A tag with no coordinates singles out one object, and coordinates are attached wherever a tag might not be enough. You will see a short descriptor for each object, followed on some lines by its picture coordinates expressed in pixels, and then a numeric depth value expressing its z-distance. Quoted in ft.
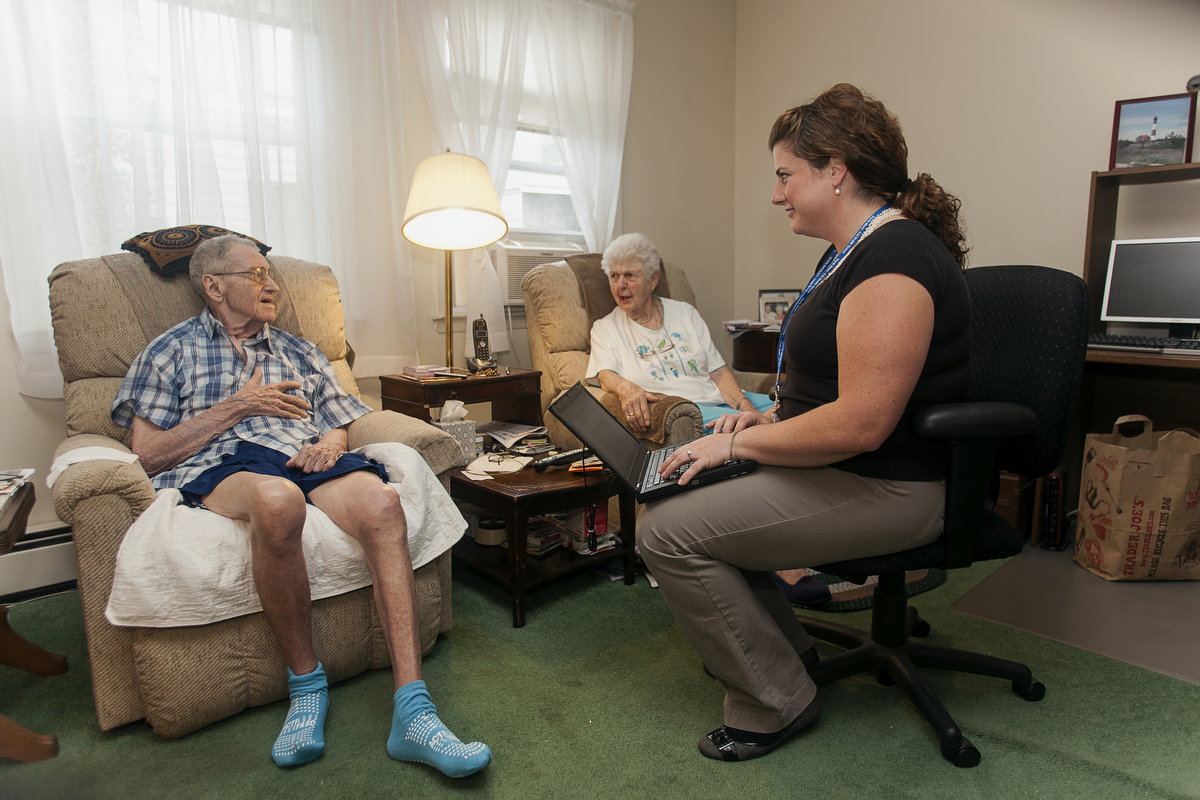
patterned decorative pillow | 6.20
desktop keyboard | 7.08
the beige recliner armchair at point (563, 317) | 8.42
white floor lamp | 7.76
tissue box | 6.93
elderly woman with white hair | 7.97
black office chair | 3.89
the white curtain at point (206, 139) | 6.40
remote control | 6.81
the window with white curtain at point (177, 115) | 6.67
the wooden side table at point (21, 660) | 4.13
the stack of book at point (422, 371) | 7.88
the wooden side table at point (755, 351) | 9.86
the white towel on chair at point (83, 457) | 4.66
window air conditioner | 9.70
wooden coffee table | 6.06
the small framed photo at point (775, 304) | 11.30
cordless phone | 8.43
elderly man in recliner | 4.46
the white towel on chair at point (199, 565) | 4.31
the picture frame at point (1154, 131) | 7.56
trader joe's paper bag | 6.57
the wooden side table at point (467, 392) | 7.46
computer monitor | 7.51
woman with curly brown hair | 3.71
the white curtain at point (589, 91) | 9.97
